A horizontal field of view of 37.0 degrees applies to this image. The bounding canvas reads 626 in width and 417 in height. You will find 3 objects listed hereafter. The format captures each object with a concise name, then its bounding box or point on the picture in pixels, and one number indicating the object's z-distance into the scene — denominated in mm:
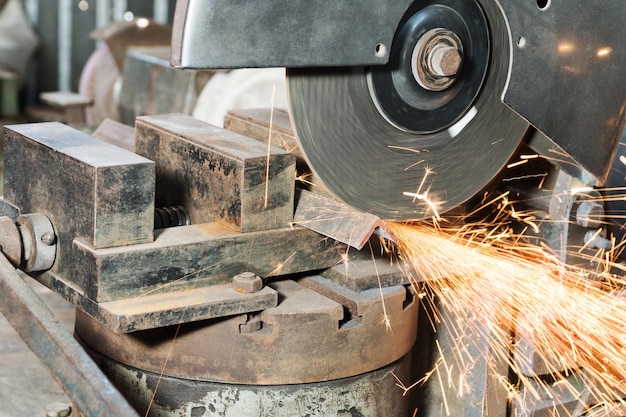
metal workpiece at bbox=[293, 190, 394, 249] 2078
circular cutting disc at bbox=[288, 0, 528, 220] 2080
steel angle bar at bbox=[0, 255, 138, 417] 1751
